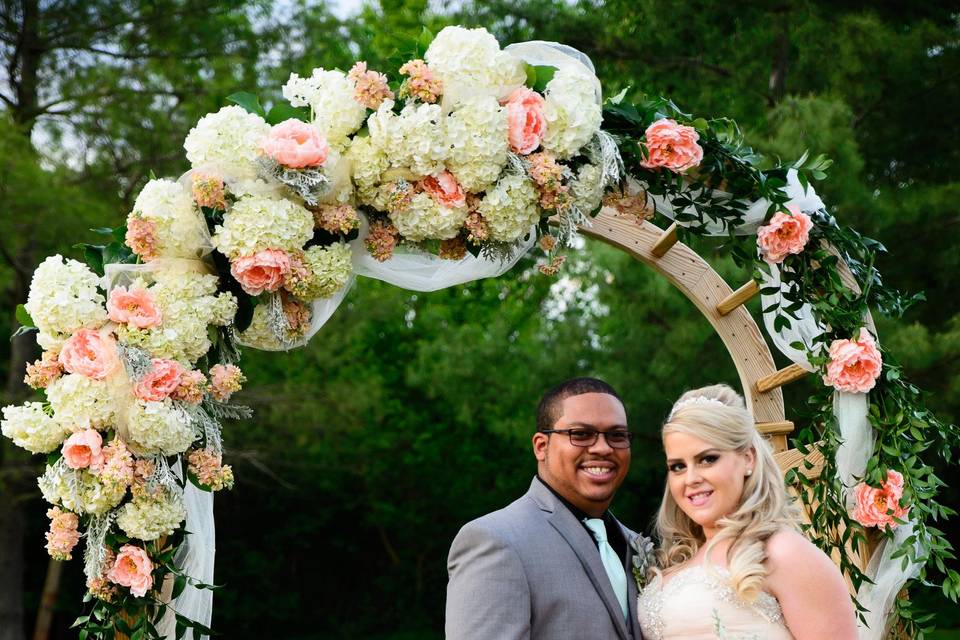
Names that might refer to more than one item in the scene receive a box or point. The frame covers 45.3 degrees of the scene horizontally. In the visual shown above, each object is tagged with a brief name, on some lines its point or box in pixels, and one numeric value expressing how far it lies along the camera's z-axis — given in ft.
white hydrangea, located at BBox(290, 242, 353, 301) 12.23
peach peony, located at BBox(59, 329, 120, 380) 11.31
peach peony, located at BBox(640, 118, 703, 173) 13.53
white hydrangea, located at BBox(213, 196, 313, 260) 11.78
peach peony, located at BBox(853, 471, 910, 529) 14.25
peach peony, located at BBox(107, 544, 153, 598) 11.37
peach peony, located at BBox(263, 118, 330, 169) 11.91
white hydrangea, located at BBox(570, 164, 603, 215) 13.16
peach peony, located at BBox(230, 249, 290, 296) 11.72
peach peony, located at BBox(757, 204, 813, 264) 14.46
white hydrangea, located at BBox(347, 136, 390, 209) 12.39
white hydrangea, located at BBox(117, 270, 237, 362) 11.64
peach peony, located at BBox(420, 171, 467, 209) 12.50
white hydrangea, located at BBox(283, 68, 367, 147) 12.37
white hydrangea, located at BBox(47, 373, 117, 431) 11.34
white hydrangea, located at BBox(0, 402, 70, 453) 11.37
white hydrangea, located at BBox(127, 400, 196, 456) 11.33
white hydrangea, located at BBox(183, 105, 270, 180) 12.00
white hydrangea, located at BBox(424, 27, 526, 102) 12.37
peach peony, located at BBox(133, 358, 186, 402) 11.40
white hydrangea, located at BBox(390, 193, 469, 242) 12.50
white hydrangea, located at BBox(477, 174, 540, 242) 12.53
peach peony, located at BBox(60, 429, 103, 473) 11.24
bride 11.55
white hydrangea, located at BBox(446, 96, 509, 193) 12.40
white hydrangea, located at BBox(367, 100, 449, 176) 12.22
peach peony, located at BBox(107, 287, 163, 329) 11.58
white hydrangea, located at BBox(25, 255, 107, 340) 11.48
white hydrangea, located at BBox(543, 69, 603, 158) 12.82
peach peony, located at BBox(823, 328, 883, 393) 14.43
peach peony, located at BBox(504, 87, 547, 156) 12.60
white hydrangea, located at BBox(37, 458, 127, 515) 11.32
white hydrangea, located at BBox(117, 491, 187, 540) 11.35
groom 11.40
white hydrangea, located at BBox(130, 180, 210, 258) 11.85
